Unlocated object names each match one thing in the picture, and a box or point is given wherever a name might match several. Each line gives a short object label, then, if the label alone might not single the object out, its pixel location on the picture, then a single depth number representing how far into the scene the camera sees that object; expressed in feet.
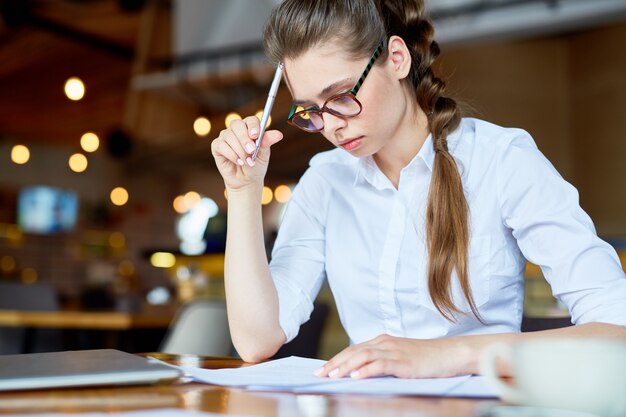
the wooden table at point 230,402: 2.03
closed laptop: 2.38
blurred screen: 33.45
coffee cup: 1.84
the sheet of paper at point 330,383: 2.41
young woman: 3.77
